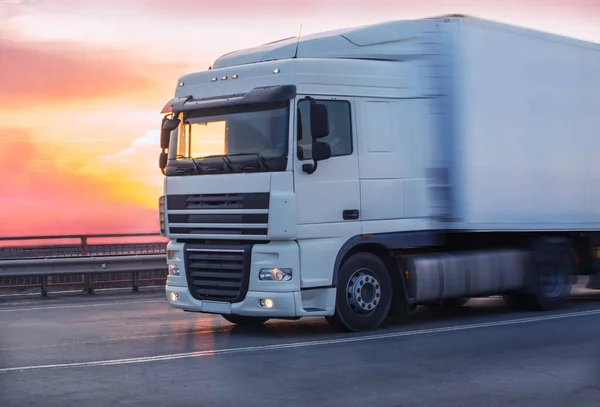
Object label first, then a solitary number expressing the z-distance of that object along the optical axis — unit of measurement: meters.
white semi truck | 11.93
